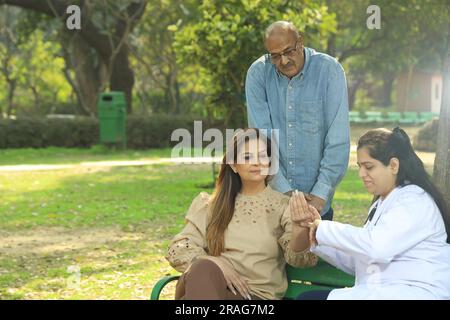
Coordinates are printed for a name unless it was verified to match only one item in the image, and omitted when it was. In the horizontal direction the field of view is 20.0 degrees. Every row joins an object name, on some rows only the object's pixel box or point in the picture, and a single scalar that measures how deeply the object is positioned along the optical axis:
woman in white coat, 5.08
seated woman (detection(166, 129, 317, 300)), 5.69
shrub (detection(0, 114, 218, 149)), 32.34
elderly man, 6.41
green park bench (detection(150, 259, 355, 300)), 5.98
